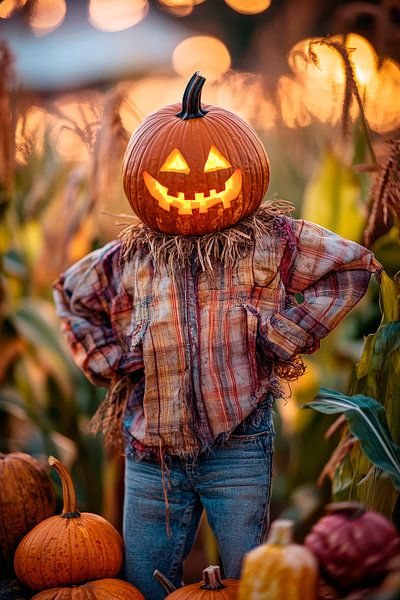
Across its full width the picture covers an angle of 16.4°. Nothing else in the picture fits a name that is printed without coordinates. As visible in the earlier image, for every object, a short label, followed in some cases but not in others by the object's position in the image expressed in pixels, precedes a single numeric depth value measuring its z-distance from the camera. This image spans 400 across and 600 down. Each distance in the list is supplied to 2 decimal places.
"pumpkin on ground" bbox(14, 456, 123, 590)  2.54
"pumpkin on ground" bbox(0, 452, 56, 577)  2.69
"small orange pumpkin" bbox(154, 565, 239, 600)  2.42
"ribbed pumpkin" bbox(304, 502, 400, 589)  2.20
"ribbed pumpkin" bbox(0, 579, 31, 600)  2.58
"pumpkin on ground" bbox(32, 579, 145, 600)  2.49
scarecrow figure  2.53
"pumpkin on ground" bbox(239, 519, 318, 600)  2.19
